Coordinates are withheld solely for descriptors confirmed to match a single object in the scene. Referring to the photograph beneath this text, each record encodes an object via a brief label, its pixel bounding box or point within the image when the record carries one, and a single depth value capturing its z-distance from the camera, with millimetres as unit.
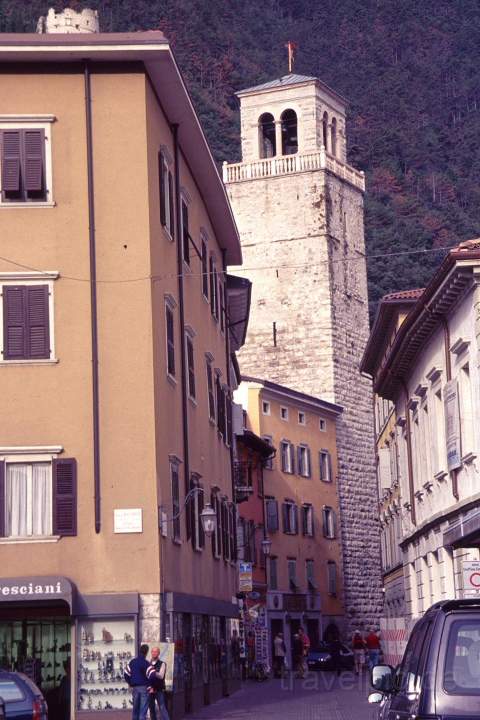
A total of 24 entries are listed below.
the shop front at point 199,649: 29109
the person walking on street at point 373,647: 47691
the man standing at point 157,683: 24125
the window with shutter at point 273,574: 66750
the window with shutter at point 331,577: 73625
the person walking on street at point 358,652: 52656
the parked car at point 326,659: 60781
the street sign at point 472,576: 23656
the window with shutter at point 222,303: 40825
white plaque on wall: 26859
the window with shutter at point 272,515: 67750
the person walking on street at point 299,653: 53344
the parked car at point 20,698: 18344
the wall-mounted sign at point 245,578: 46438
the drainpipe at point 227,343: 41969
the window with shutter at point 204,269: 36469
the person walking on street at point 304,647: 53250
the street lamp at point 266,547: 58906
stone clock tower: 76188
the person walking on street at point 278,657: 54188
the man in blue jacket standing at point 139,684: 23953
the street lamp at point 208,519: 31328
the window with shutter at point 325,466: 75000
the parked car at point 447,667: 10641
